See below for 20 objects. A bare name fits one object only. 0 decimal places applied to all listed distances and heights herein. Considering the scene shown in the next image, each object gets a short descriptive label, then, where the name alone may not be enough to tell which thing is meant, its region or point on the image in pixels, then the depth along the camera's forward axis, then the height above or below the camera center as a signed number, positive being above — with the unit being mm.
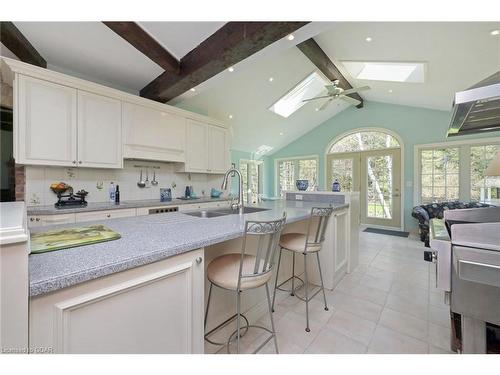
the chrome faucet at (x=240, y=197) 1981 -108
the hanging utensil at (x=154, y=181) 3473 +76
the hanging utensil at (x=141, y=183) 3312 +41
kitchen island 637 -377
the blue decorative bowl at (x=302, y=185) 2999 +10
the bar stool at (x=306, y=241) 1776 -488
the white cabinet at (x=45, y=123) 2150 +668
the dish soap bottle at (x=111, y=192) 2992 -89
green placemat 833 -233
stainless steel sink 1939 -250
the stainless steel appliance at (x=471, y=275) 998 -436
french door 5215 +122
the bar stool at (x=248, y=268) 1155 -498
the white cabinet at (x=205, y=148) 3617 +677
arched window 5367 +1165
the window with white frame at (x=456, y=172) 4148 +287
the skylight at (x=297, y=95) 4704 +2143
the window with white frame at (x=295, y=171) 6641 +480
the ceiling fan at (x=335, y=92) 3488 +1564
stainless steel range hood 1062 +450
